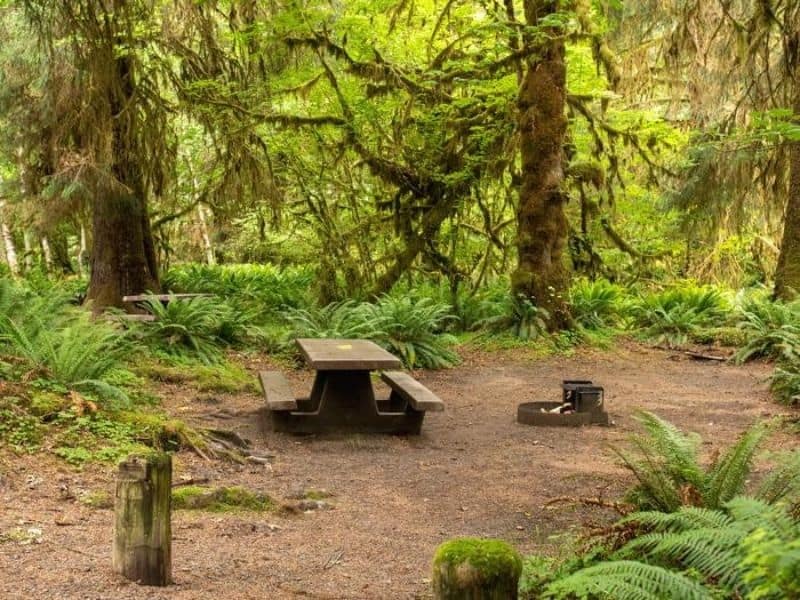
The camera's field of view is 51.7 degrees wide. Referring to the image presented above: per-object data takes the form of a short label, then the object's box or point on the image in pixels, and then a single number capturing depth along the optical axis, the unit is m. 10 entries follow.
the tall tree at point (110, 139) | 6.45
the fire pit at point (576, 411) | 8.53
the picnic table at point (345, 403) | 7.73
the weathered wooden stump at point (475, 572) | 2.78
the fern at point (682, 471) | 4.28
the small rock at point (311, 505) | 5.61
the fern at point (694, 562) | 2.86
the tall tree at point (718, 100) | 12.33
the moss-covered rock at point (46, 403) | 6.39
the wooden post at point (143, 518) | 3.54
